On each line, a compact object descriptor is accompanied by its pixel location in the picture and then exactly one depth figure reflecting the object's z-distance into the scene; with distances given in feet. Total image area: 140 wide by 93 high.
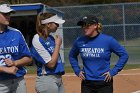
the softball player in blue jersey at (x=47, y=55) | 36.19
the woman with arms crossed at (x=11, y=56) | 34.55
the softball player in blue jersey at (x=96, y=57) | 38.24
